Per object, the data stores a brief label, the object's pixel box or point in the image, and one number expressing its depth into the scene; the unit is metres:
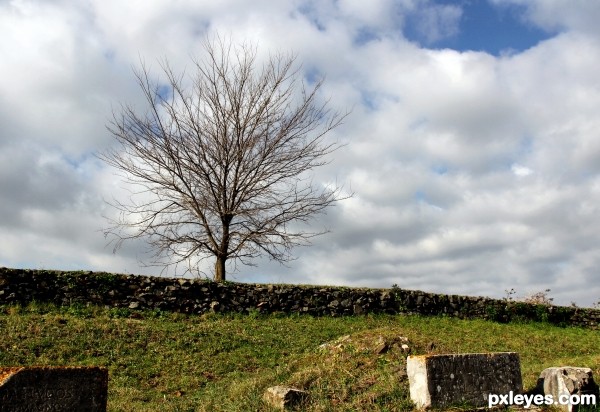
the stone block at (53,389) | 5.25
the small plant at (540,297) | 29.03
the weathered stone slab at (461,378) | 7.40
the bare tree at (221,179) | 22.16
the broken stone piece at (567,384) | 7.71
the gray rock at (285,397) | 7.79
